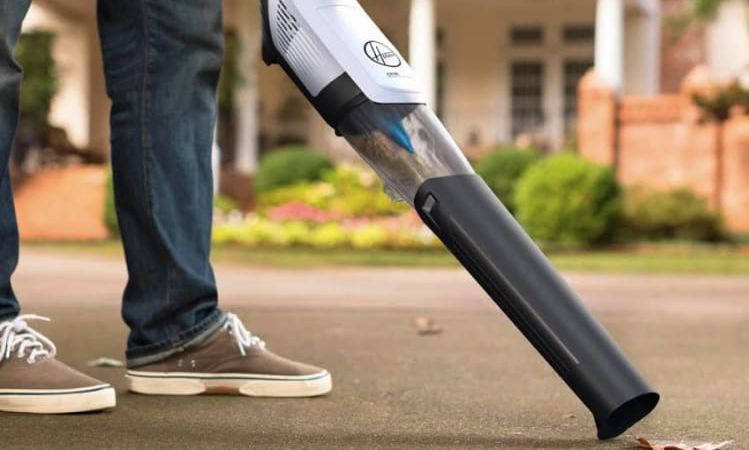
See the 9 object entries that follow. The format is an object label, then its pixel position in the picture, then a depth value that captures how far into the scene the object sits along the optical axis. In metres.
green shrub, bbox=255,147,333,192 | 17.28
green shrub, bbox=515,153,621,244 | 13.59
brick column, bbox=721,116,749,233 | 17.03
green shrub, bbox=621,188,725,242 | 14.59
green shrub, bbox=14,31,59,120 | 16.92
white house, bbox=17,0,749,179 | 20.58
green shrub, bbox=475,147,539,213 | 16.14
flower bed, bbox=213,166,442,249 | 12.76
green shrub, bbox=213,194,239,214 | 14.96
